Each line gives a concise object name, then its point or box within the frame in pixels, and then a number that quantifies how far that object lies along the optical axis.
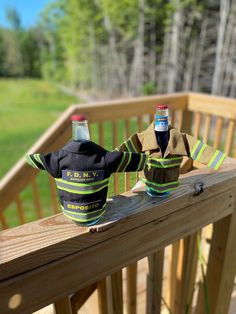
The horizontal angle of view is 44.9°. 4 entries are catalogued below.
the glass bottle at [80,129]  0.62
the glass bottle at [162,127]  0.73
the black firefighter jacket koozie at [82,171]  0.61
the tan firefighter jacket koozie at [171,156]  0.72
